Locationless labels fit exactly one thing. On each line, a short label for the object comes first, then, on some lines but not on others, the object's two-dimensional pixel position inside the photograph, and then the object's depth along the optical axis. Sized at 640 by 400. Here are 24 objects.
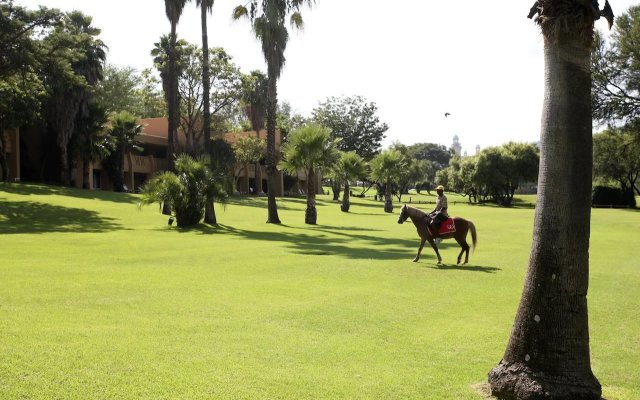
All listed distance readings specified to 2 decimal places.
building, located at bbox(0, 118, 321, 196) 45.19
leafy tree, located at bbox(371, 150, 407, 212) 55.09
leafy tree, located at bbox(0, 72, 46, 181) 33.25
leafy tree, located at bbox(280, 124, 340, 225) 34.69
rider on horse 16.12
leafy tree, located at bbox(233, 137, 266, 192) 58.84
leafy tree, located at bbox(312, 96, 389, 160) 93.31
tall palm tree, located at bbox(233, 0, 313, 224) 31.28
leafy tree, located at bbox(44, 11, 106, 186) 43.66
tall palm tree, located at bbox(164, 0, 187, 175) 34.25
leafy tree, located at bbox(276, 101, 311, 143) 77.15
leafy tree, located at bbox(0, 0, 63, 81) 29.05
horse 16.27
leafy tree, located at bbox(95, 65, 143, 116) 72.19
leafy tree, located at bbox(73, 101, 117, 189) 46.03
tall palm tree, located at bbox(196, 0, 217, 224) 32.36
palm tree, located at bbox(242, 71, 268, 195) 59.21
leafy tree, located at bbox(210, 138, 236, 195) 58.64
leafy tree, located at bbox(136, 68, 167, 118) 49.07
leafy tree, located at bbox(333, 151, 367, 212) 53.22
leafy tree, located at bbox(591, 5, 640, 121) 32.45
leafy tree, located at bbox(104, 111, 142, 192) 50.25
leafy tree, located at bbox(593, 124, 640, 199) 36.72
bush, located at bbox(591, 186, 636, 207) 69.56
